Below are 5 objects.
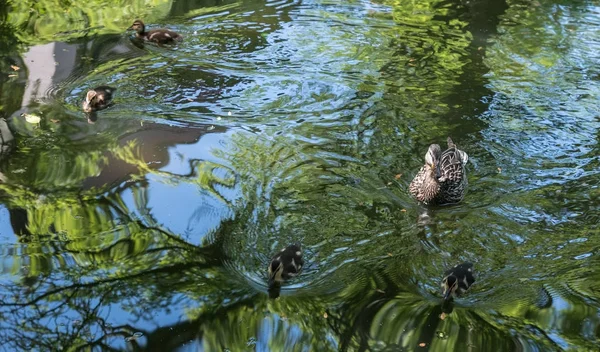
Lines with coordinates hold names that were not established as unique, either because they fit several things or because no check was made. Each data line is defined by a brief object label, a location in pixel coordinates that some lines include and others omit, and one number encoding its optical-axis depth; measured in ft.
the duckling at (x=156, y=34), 30.89
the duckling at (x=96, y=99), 25.05
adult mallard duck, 21.25
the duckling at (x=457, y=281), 16.88
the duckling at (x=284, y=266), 17.06
